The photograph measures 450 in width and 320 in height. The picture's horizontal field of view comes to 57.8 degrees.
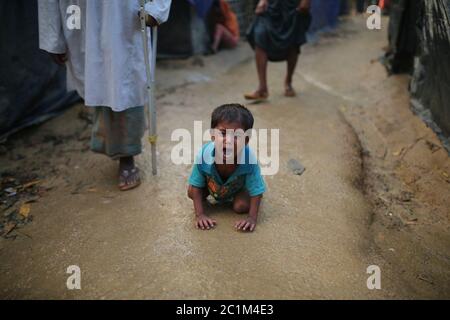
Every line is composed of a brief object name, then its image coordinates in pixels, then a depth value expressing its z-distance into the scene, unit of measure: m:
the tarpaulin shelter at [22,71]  3.53
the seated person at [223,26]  6.94
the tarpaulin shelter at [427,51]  3.22
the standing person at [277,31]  4.44
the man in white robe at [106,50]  2.60
